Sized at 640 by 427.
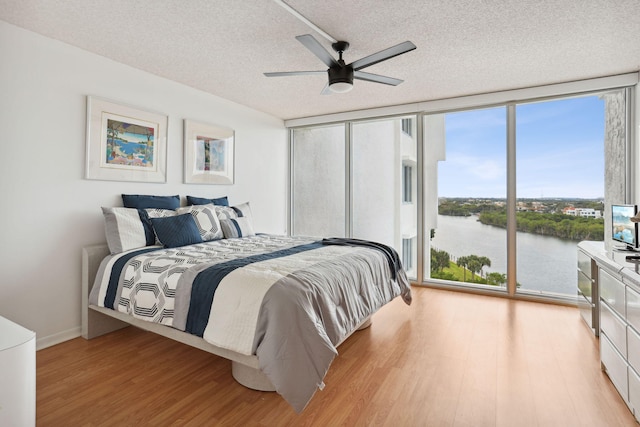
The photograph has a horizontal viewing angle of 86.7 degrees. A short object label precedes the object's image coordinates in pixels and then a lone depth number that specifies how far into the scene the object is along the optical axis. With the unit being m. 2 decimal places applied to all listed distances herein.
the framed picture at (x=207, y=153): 3.96
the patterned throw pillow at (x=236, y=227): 3.66
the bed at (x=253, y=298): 1.81
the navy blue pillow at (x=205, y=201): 3.84
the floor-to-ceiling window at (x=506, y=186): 3.75
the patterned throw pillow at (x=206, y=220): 3.41
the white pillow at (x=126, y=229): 2.86
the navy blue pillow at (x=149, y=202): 3.24
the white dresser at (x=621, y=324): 1.78
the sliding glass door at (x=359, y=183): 5.23
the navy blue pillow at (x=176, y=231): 3.05
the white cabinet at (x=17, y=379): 1.44
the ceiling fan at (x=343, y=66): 2.32
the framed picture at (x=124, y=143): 3.05
